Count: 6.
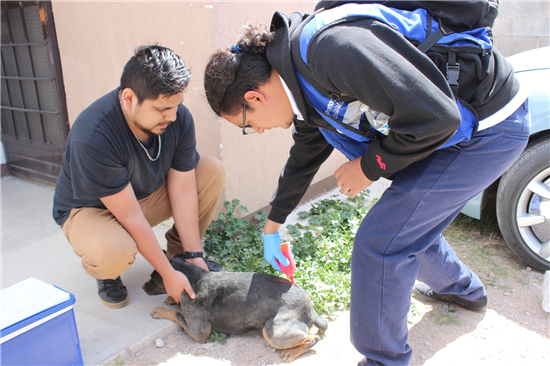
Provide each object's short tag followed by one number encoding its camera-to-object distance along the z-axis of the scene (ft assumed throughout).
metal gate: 15.25
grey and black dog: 7.82
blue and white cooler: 6.13
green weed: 9.49
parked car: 10.19
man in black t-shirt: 8.07
